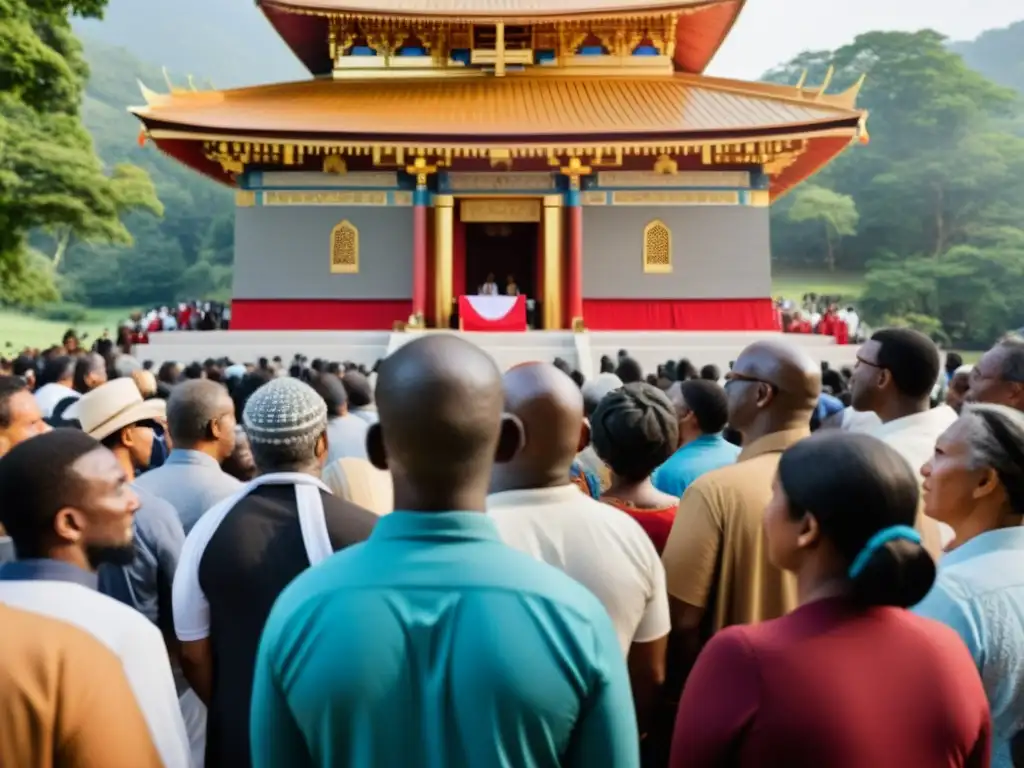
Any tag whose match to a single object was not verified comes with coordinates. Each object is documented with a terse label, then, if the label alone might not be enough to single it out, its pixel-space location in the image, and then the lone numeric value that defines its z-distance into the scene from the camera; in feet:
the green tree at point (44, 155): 49.29
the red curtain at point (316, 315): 62.44
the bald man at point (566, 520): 7.47
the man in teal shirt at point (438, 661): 4.87
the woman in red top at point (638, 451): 9.98
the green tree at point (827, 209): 139.03
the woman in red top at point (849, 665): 5.29
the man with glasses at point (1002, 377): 13.29
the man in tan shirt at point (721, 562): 9.09
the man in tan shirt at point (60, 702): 5.54
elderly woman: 6.94
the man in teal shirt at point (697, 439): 12.97
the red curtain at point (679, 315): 62.59
